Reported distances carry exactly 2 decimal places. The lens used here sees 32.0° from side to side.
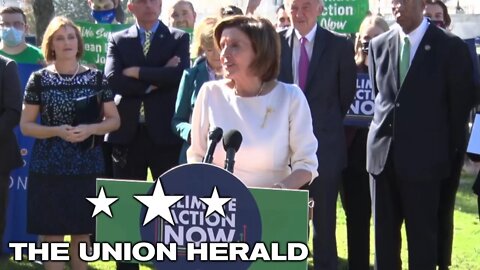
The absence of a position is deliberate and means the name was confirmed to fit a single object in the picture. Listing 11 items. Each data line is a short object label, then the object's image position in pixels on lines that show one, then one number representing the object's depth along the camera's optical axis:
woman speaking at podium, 3.70
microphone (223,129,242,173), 3.21
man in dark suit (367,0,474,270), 5.53
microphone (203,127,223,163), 3.14
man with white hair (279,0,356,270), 6.05
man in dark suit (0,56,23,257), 6.66
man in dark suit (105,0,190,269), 6.39
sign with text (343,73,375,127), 6.73
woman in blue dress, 5.88
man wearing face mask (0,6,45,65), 7.64
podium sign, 2.96
